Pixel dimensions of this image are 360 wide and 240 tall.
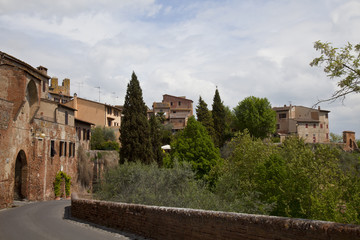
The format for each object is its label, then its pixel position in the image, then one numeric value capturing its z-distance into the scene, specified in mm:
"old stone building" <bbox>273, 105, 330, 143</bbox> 80062
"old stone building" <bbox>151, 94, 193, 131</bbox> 80750
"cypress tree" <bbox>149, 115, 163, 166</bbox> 41562
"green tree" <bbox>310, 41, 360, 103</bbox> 8312
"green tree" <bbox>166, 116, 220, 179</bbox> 39219
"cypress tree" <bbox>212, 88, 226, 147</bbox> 61750
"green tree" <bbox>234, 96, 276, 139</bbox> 69688
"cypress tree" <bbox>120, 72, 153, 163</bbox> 36250
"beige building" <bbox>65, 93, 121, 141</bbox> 61531
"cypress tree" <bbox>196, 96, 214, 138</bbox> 60909
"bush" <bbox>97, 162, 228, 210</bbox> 14906
